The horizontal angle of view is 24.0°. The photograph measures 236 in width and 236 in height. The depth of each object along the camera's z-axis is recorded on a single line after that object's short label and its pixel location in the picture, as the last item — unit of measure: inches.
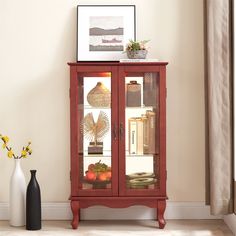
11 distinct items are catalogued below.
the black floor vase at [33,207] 177.8
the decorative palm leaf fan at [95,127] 179.6
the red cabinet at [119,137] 178.4
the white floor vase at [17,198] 181.8
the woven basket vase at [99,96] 179.1
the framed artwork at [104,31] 188.5
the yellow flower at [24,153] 182.8
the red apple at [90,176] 180.5
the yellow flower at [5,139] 183.3
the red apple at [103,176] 180.4
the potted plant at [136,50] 179.5
